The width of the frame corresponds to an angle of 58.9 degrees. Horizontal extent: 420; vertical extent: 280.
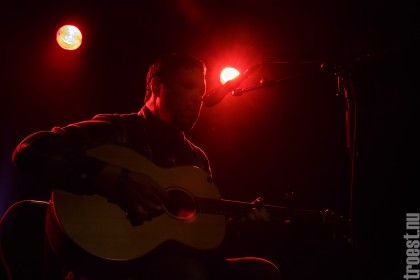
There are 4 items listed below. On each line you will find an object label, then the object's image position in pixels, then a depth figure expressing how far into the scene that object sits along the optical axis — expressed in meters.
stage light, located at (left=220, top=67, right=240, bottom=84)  4.75
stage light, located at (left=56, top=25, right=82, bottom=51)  4.17
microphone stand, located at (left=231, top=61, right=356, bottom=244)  1.83
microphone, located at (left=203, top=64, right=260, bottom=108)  2.43
